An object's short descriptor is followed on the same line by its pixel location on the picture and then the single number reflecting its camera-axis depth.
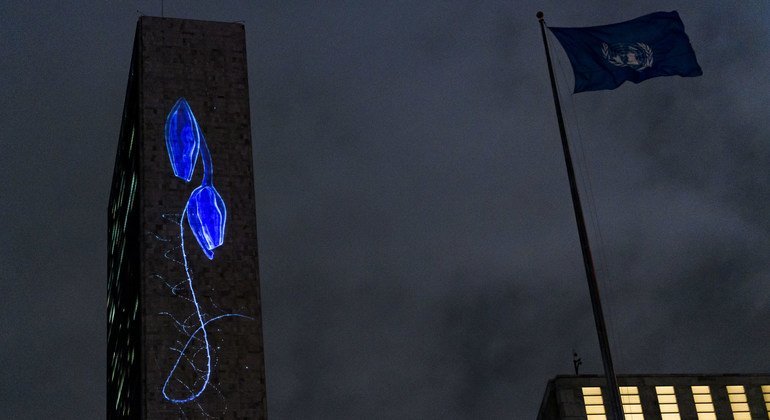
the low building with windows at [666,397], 83.44
